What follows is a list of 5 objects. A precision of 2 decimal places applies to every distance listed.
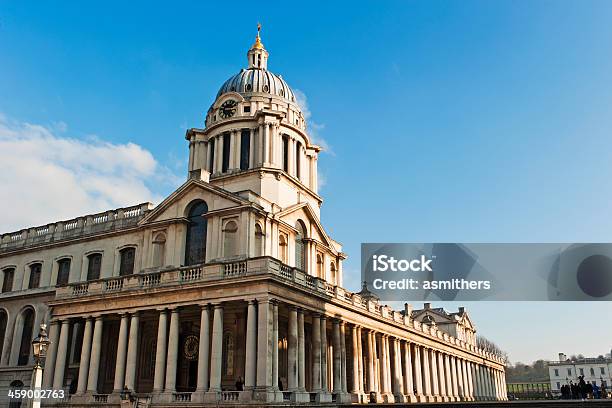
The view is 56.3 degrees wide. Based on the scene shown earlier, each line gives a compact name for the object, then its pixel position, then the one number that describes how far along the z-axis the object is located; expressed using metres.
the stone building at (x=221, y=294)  30.75
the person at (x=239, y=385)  30.64
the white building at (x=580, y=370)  125.75
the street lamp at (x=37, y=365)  19.50
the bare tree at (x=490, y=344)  152.23
